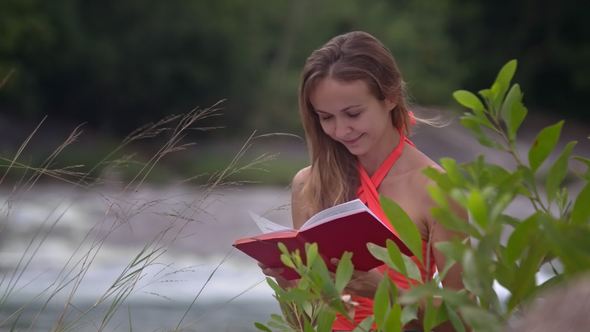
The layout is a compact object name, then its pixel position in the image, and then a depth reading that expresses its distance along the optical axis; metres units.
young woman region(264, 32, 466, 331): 5.81
